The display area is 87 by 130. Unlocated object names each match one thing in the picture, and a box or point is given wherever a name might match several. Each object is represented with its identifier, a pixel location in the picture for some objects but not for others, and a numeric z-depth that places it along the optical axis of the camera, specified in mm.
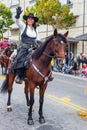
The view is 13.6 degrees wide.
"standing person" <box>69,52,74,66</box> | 26922
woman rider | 9180
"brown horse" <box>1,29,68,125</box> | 8477
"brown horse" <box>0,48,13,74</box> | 19228
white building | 33188
